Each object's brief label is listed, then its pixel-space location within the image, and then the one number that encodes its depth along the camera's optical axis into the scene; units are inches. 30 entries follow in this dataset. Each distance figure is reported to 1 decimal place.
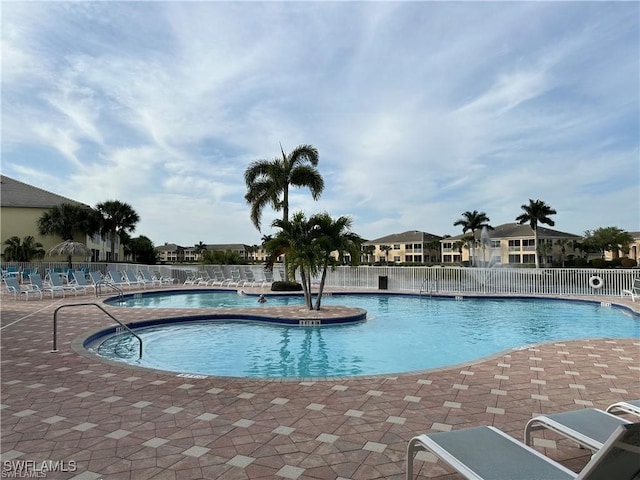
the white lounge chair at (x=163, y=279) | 859.3
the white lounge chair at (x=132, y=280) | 778.7
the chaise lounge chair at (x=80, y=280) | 677.9
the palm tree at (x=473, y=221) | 2343.8
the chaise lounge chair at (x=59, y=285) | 631.8
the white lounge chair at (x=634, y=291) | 569.9
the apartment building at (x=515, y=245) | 2373.3
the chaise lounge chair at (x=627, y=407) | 123.6
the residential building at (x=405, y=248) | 2918.3
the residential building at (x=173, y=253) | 4889.3
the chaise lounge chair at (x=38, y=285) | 594.5
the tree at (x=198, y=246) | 4190.9
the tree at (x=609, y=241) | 2238.3
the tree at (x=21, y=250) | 1171.9
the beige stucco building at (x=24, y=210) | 1300.4
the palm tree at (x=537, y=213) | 1893.5
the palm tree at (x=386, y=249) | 3100.4
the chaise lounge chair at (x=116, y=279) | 731.0
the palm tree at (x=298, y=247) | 466.0
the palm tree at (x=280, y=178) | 786.2
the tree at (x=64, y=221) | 1302.9
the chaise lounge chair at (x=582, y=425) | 100.9
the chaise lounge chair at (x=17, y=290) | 577.0
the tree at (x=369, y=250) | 3095.5
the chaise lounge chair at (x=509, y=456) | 65.2
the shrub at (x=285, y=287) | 736.3
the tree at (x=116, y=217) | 1428.4
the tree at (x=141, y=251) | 2175.2
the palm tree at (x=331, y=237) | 477.4
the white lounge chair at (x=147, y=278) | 828.1
